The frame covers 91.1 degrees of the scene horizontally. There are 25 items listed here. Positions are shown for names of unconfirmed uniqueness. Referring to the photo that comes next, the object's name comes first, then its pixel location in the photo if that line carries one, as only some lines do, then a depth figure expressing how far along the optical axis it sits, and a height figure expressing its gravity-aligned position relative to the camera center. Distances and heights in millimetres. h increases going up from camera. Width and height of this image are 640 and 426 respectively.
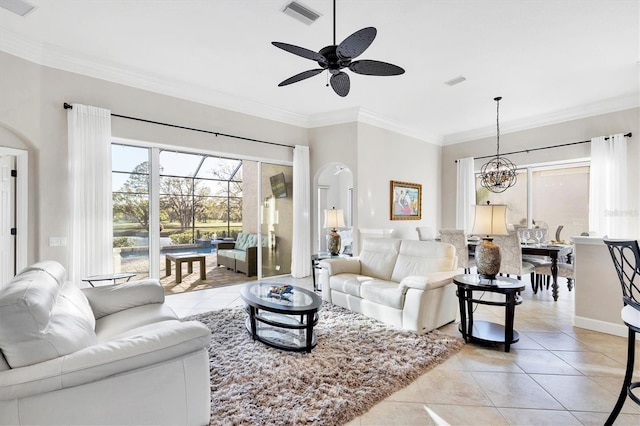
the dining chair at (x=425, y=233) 6141 -430
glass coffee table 2711 -929
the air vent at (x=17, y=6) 2830 +1889
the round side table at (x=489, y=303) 2828 -862
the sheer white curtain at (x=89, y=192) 3766 +248
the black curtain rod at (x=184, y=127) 3995 +1264
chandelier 5508 +665
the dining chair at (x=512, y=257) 4543 -652
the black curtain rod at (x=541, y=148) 5094 +1246
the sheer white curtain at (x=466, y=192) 7086 +451
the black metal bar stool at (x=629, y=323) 1707 -599
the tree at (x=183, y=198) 6238 +298
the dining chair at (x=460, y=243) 5109 -508
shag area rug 1958 -1233
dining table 4412 -568
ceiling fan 2230 +1217
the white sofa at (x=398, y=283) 3152 -828
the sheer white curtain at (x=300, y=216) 5953 -79
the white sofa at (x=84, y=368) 1323 -718
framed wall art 6414 +243
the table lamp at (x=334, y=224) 5094 -203
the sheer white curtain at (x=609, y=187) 5070 +412
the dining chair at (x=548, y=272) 4531 -890
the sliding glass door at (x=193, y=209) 4398 +59
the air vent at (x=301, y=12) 2835 +1858
